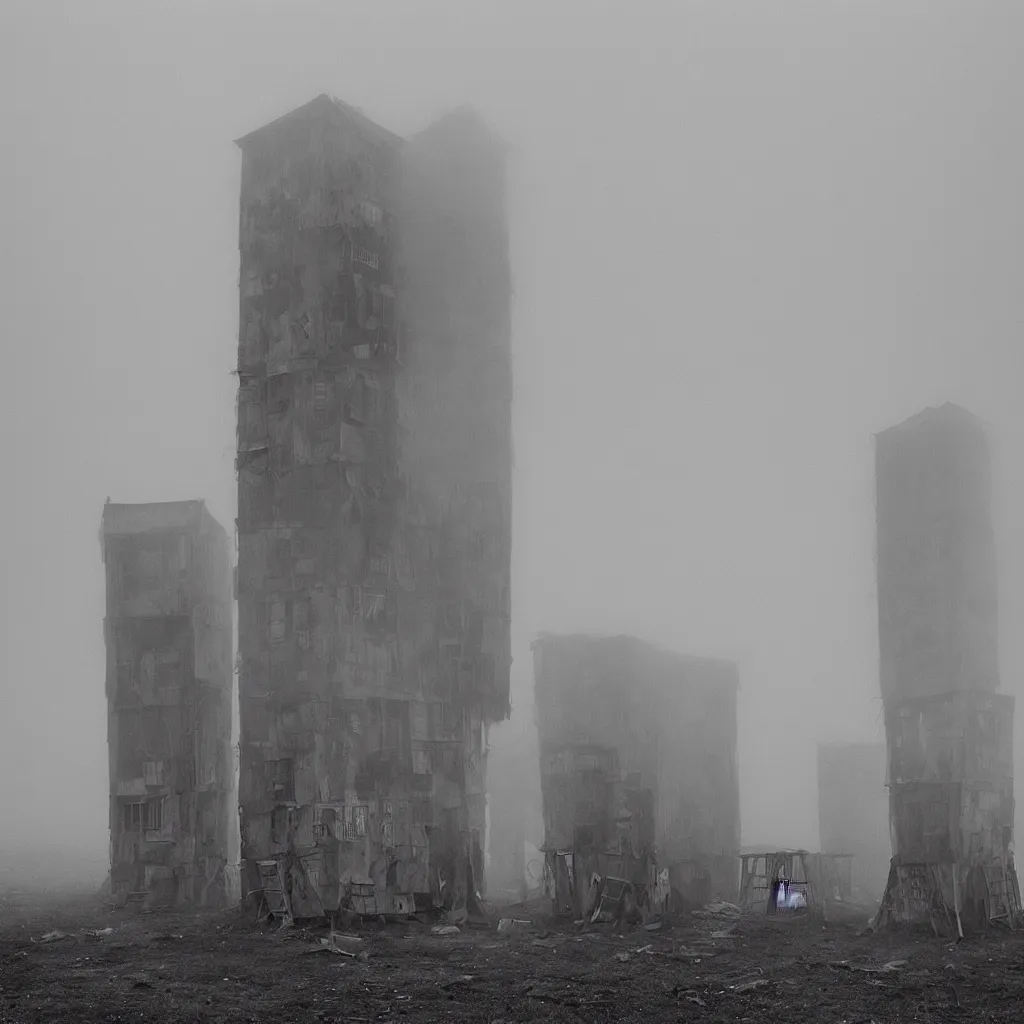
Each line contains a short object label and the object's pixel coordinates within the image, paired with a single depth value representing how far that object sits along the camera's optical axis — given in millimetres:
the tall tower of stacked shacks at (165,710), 36344
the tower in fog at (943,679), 30766
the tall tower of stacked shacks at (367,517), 31438
